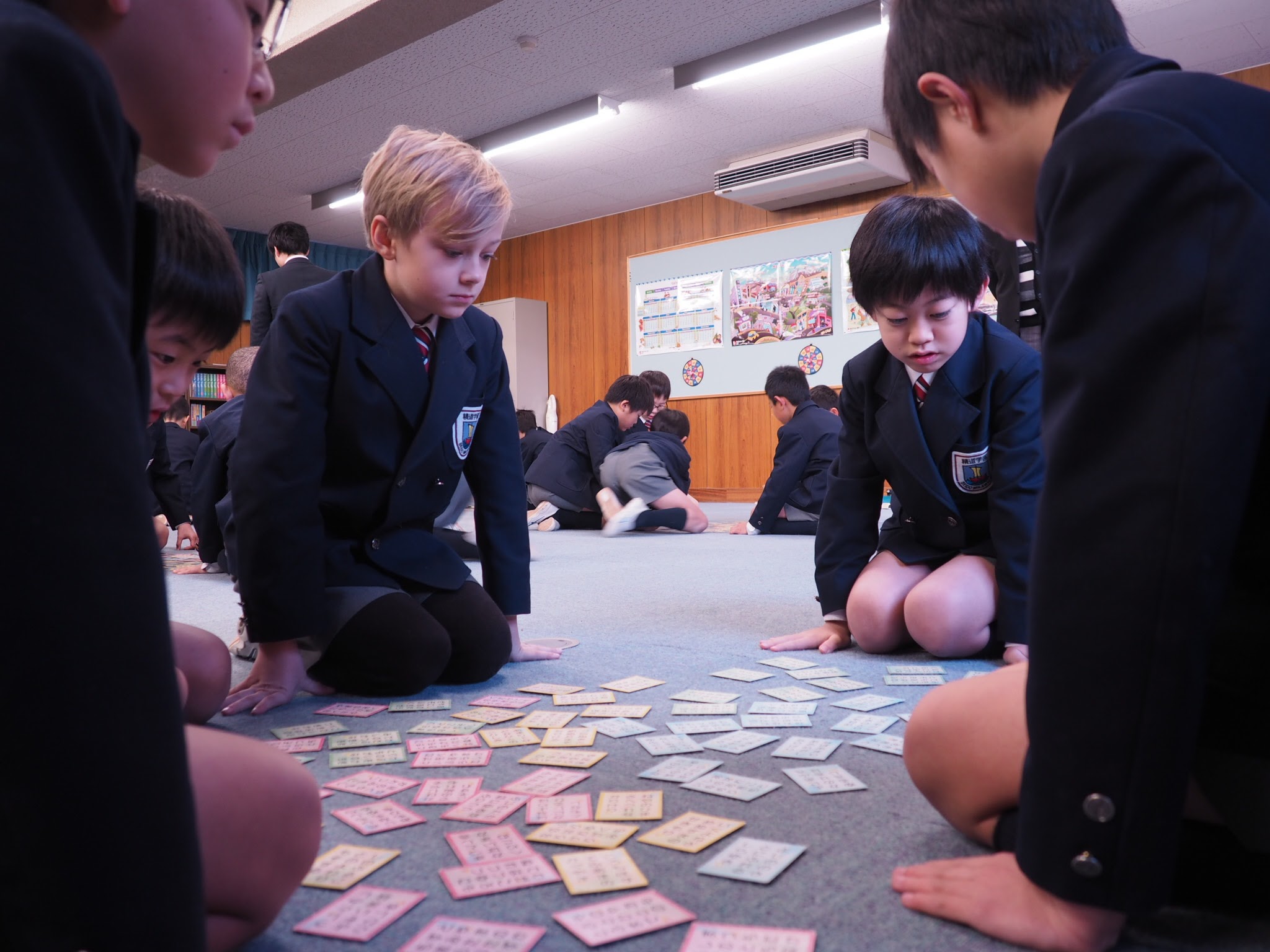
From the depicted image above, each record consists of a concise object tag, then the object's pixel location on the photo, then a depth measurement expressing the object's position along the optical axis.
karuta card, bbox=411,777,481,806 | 1.08
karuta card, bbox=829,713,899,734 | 1.34
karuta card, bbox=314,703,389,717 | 1.49
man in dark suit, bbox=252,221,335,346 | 3.91
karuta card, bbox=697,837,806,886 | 0.87
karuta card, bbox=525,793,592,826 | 1.01
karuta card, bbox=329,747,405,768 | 1.23
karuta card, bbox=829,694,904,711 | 1.46
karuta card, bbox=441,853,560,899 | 0.84
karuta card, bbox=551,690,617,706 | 1.50
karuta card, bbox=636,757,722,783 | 1.13
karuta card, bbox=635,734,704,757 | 1.25
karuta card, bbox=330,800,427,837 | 1.00
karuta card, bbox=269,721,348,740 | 1.37
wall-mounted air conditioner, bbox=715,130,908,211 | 6.44
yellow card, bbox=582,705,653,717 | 1.43
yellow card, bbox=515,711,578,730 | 1.38
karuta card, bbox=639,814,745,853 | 0.94
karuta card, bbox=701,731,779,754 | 1.26
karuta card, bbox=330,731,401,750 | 1.31
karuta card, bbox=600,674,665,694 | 1.59
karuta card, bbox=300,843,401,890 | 0.87
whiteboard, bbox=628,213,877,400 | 7.14
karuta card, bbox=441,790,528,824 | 1.02
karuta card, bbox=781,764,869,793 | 1.11
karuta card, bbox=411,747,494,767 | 1.22
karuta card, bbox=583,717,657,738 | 1.33
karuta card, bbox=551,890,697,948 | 0.76
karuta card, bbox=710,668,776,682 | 1.67
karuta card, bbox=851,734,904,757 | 1.25
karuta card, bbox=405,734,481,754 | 1.29
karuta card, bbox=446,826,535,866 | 0.92
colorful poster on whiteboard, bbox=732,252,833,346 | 7.24
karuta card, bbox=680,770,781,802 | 1.08
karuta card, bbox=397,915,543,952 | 0.73
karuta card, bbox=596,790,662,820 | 1.01
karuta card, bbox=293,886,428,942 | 0.77
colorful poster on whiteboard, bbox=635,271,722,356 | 7.94
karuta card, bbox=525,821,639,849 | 0.94
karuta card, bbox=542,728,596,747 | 1.27
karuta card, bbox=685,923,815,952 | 0.73
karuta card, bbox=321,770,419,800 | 1.12
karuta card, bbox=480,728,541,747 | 1.29
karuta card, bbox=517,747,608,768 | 1.20
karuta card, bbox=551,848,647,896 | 0.84
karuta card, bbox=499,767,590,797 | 1.10
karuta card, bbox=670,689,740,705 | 1.50
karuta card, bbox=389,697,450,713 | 1.52
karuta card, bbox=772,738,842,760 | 1.22
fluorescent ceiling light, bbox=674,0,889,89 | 4.68
